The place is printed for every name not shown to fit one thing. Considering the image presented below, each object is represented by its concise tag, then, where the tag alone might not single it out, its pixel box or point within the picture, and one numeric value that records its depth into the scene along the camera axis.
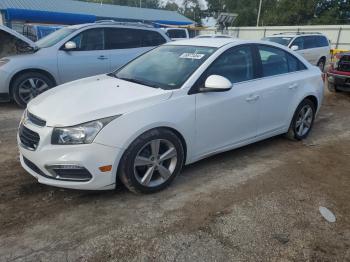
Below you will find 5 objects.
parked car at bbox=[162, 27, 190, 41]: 18.91
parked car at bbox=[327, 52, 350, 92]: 8.57
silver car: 6.95
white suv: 13.27
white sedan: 3.17
